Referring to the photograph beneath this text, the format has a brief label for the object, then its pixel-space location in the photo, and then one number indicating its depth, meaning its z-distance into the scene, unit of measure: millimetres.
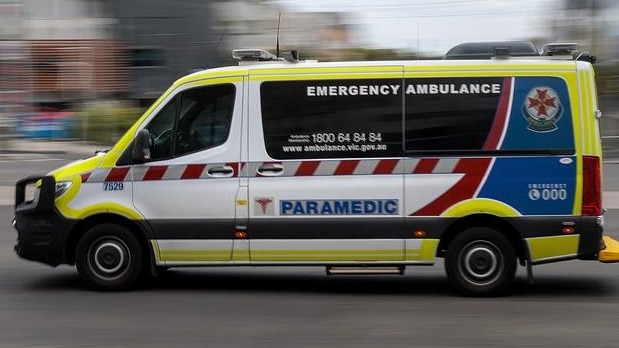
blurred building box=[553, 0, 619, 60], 28766
